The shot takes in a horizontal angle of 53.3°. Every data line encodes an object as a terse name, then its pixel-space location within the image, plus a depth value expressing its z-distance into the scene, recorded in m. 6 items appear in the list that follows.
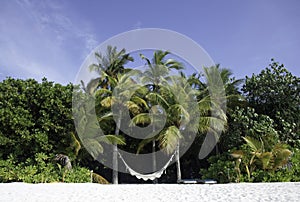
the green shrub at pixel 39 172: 9.87
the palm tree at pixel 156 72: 12.54
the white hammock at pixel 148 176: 10.89
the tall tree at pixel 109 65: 13.73
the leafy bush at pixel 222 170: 9.51
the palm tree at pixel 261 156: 9.19
